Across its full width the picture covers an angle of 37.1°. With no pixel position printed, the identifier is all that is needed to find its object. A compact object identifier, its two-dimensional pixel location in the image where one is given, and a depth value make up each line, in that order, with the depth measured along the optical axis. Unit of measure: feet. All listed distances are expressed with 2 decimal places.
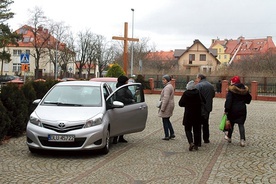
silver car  26.48
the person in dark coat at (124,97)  32.55
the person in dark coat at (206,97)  33.71
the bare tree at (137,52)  260.05
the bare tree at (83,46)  269.44
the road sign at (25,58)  67.26
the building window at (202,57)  304.50
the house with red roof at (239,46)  400.63
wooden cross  106.41
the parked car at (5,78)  202.30
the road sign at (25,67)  72.37
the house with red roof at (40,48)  220.84
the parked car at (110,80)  56.75
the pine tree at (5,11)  184.99
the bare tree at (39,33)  202.10
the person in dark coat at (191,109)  30.37
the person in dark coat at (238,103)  32.27
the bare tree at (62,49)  241.57
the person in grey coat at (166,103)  35.32
